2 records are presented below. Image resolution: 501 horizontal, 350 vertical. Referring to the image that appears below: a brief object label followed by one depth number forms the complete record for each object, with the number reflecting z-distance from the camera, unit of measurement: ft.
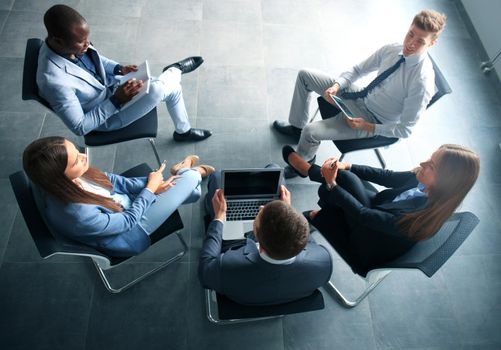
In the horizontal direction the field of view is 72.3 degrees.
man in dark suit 4.32
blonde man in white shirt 6.70
